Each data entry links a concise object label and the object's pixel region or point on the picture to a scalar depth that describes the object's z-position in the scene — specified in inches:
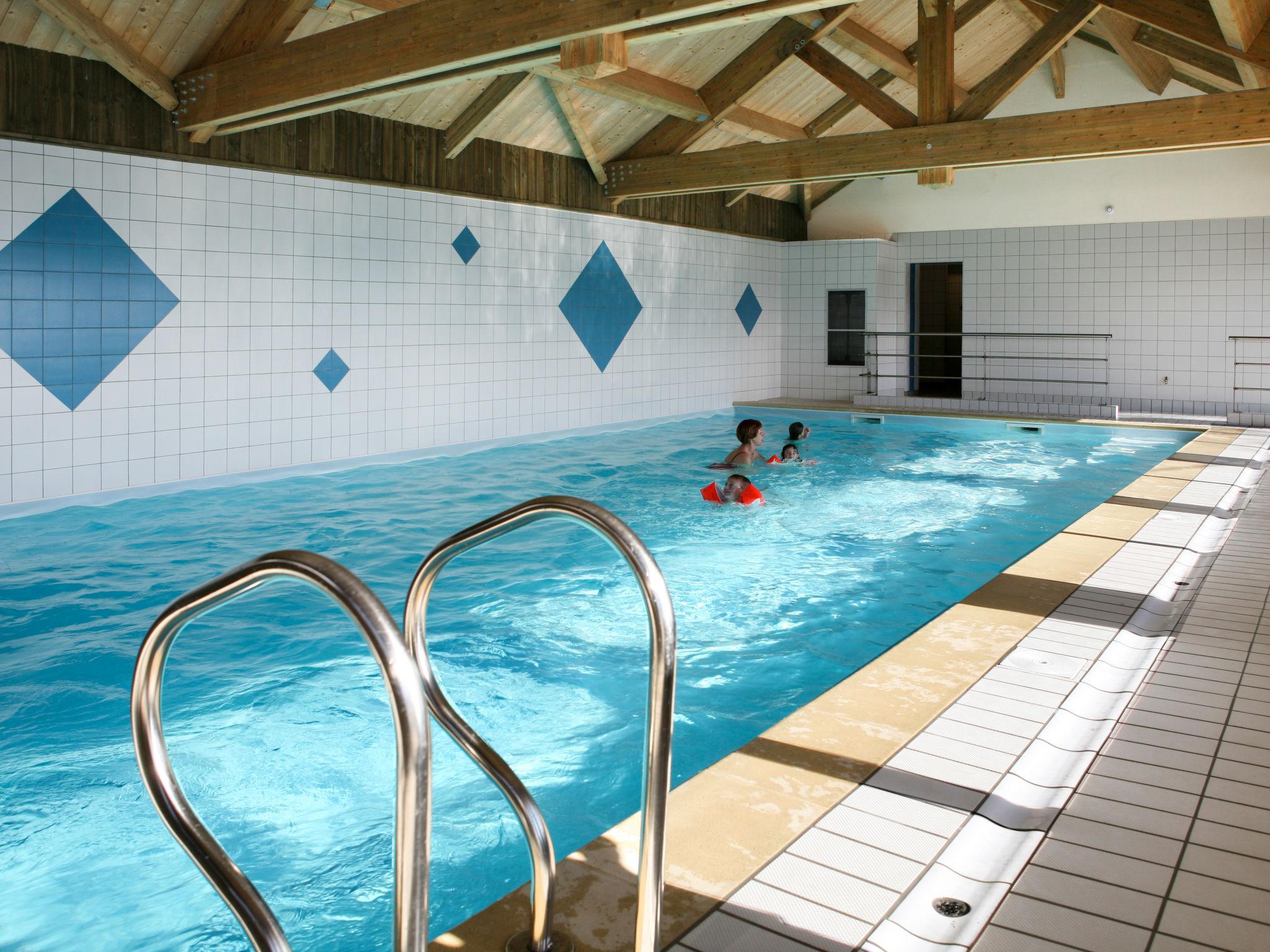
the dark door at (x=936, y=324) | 548.1
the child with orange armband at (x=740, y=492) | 270.8
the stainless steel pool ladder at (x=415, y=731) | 42.9
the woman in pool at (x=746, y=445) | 317.1
